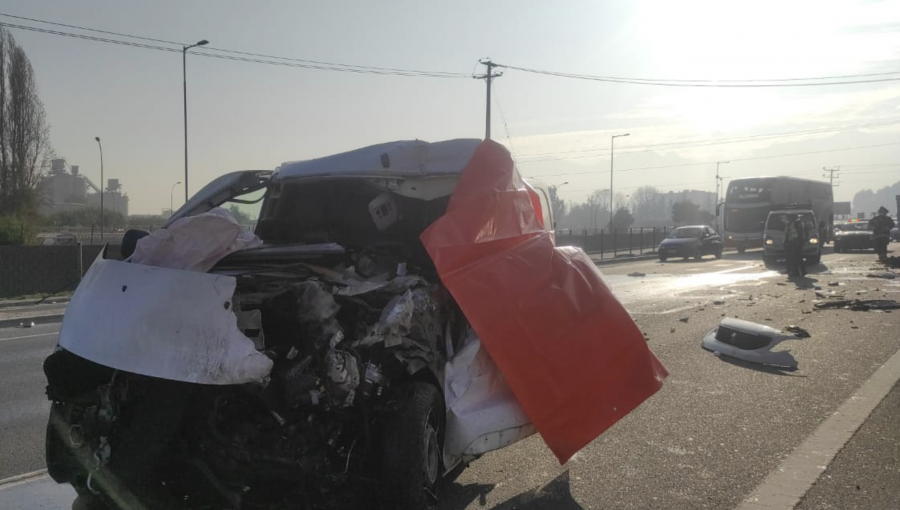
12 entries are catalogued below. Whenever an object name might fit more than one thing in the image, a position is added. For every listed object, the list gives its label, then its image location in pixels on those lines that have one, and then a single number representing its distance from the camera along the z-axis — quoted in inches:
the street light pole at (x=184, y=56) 1062.1
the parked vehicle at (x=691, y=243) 1311.5
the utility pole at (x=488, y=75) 1318.9
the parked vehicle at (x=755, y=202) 1481.3
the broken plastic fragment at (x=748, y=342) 317.4
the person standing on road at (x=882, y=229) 1031.0
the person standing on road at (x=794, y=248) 815.7
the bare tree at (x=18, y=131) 1861.5
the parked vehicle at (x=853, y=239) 1385.3
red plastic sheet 169.3
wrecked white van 133.8
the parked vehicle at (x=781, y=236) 975.0
